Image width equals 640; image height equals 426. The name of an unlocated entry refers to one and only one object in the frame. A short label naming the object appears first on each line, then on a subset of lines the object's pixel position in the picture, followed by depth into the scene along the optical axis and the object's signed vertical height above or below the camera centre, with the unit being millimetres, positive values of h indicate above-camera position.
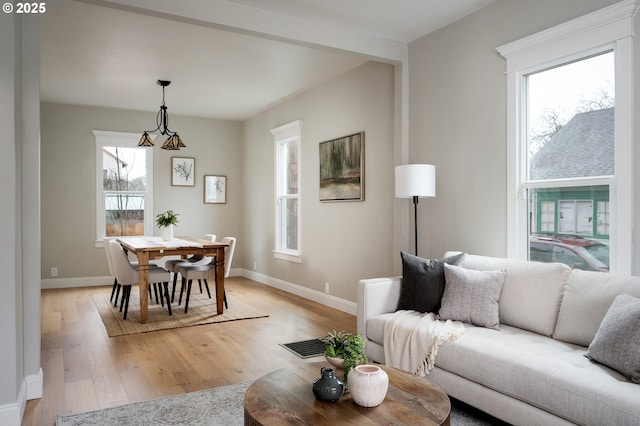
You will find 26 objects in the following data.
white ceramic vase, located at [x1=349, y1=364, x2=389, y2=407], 1806 -680
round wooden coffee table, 1710 -756
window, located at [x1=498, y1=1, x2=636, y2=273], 2773 +441
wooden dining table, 4906 -462
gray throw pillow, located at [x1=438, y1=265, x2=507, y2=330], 2900 -553
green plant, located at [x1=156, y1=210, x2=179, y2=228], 5629 -141
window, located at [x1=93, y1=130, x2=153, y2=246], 7328 +367
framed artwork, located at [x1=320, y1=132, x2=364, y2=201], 5184 +463
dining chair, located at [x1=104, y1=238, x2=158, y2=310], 5283 -658
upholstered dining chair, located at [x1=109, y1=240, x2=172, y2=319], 5035 -669
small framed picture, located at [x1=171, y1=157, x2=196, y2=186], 7852 +634
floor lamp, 3678 +219
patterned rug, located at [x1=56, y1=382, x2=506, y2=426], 2603 -1170
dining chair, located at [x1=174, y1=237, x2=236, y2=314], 5350 -697
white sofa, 1984 -724
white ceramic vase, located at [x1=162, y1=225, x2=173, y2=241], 5648 -285
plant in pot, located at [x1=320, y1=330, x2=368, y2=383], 1941 -596
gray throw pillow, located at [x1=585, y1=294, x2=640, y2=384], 2031 -587
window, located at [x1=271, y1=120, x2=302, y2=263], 6557 +246
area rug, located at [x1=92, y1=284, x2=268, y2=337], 4727 -1167
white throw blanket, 2719 -775
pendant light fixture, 5555 +798
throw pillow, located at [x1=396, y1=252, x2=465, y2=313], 3178 -504
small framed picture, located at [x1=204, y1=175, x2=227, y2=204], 8148 +344
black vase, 1860 -702
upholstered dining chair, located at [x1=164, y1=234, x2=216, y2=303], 5898 -689
